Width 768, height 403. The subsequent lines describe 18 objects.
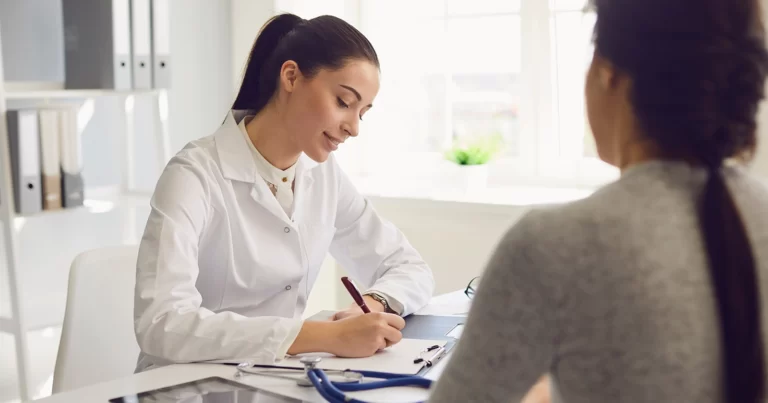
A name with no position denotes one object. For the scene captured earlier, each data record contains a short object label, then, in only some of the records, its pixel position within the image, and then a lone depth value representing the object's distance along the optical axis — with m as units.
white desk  1.23
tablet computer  1.23
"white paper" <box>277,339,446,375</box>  1.37
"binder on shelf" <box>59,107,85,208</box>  2.56
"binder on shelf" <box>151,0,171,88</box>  2.76
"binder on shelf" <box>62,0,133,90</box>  2.62
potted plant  3.00
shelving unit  2.44
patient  0.67
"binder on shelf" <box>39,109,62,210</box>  2.51
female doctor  1.62
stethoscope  1.21
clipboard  1.56
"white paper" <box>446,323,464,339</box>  1.58
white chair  1.80
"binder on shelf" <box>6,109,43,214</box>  2.42
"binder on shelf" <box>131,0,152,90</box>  2.69
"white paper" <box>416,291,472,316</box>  1.80
